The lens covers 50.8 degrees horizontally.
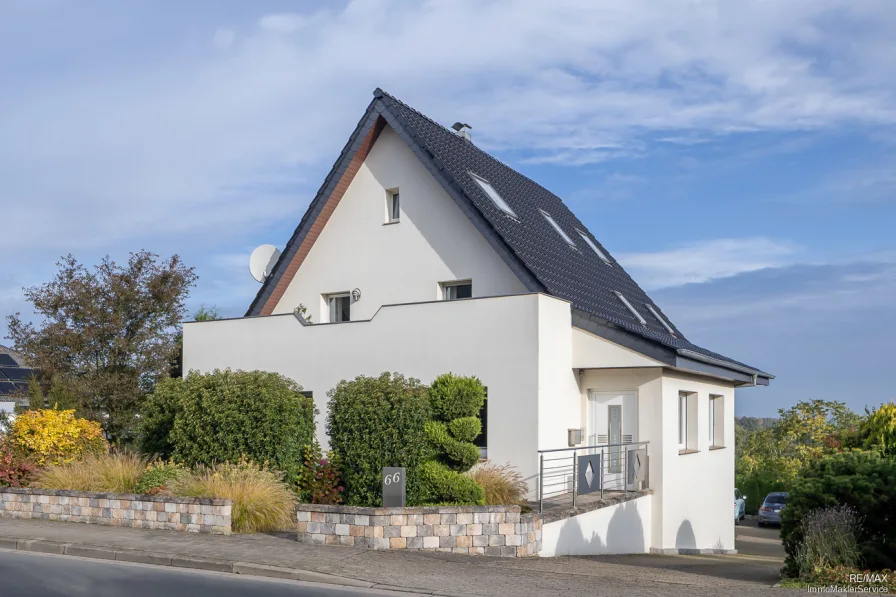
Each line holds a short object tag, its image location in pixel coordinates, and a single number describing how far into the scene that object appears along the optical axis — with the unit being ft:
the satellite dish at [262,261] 78.54
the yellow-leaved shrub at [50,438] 58.85
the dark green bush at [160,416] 59.98
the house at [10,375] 101.81
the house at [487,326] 56.80
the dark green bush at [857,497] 37.91
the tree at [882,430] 45.06
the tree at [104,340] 74.69
